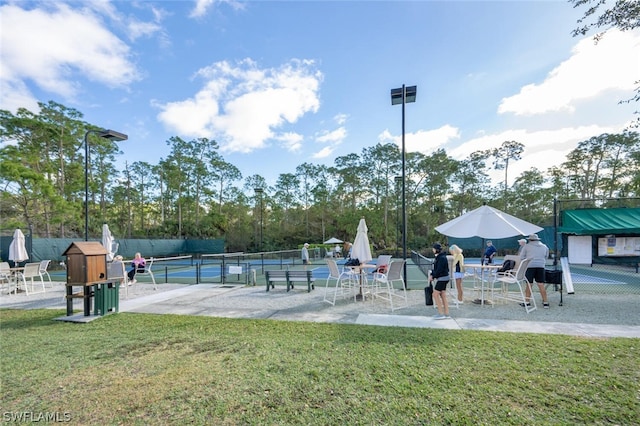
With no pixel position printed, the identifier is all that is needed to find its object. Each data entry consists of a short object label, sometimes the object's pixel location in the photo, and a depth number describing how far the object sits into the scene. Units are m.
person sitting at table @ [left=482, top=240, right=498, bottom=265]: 9.48
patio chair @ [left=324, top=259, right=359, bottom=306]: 7.44
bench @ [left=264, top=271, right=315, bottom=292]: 8.74
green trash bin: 6.19
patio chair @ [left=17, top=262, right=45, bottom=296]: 8.94
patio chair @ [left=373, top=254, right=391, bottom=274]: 8.18
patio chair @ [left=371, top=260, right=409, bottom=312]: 6.77
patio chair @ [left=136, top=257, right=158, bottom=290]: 9.93
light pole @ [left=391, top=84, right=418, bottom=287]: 8.43
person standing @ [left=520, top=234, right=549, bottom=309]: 6.60
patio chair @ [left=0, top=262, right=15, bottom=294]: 8.98
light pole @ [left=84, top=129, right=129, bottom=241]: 9.01
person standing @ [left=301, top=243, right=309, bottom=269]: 17.67
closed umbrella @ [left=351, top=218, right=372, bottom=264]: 8.13
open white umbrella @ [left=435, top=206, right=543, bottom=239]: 7.08
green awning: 9.58
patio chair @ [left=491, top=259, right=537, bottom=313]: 6.41
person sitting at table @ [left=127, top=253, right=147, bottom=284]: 9.80
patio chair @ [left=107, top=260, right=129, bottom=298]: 7.22
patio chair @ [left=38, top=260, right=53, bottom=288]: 10.06
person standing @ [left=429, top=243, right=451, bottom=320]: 5.57
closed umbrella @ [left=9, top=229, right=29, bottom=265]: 10.79
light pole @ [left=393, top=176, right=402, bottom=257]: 33.25
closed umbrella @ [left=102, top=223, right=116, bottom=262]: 9.10
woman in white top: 7.14
